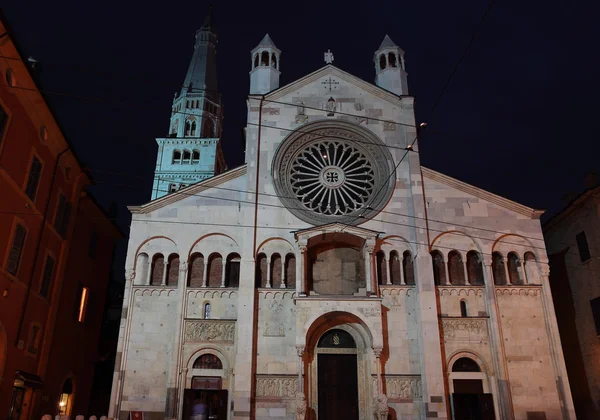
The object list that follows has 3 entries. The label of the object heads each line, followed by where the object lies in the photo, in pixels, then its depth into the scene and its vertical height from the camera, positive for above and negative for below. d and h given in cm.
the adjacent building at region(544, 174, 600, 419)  2075 +549
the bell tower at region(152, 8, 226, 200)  5166 +3015
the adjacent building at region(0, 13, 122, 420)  1457 +543
